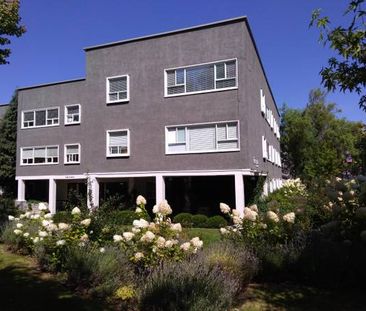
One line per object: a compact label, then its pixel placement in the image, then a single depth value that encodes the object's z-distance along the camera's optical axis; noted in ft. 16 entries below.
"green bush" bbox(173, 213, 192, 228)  64.71
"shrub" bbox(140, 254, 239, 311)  17.95
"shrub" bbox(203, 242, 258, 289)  22.62
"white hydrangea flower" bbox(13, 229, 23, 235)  35.68
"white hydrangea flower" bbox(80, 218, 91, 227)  28.75
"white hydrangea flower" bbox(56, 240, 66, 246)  27.55
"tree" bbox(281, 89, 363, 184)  176.55
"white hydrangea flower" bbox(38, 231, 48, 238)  29.70
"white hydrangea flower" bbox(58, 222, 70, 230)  28.82
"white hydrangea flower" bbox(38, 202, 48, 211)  38.65
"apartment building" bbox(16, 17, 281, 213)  67.21
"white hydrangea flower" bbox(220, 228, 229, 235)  28.73
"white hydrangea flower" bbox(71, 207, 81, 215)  30.13
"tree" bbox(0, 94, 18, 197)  110.32
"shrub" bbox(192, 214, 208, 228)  64.52
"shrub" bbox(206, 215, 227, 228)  63.69
